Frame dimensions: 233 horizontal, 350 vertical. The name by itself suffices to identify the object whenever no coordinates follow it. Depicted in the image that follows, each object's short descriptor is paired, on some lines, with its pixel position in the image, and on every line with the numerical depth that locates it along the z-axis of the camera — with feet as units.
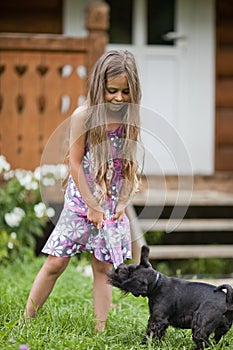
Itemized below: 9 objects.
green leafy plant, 33.81
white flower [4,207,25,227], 33.54
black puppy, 18.35
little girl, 20.60
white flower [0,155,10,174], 34.04
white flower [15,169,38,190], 34.52
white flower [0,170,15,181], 35.59
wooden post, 36.31
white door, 49.22
